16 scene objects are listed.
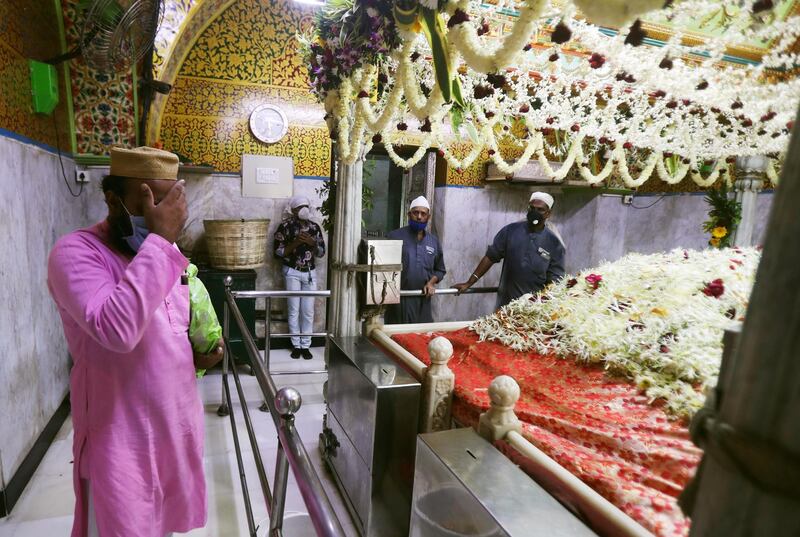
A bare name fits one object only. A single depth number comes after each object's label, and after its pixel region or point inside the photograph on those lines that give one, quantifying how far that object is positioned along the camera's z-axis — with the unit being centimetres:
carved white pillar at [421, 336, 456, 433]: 230
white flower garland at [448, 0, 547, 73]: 145
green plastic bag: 159
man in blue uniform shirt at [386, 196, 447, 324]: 487
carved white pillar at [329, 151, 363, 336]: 309
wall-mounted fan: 295
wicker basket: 471
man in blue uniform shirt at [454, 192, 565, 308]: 471
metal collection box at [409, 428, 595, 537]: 135
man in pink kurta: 121
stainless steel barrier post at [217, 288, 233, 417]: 307
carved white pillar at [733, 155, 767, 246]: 505
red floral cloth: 153
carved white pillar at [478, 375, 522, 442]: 183
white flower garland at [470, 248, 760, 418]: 243
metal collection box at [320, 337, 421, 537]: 229
